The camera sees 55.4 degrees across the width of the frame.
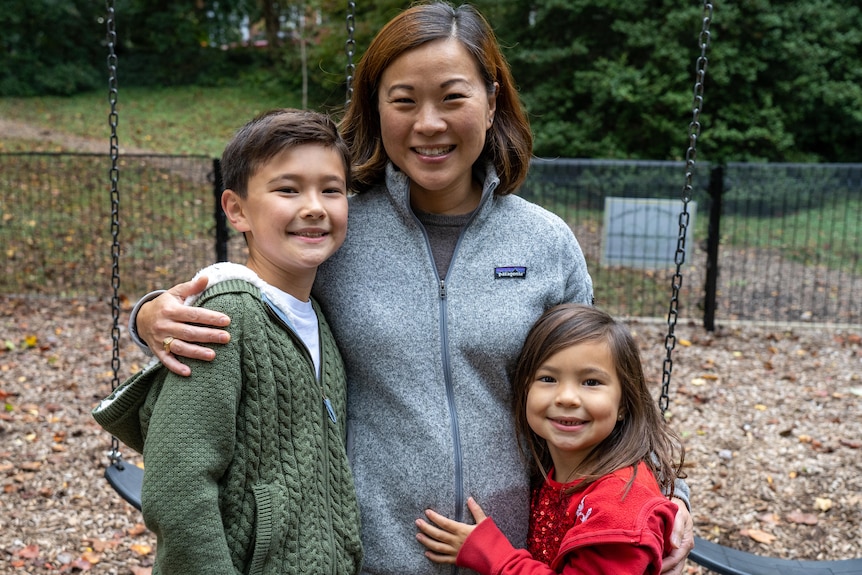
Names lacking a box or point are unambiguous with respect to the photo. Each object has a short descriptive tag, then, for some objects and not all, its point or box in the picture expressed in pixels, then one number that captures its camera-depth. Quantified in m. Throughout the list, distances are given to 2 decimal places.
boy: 1.47
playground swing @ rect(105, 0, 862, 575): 2.49
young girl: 1.70
